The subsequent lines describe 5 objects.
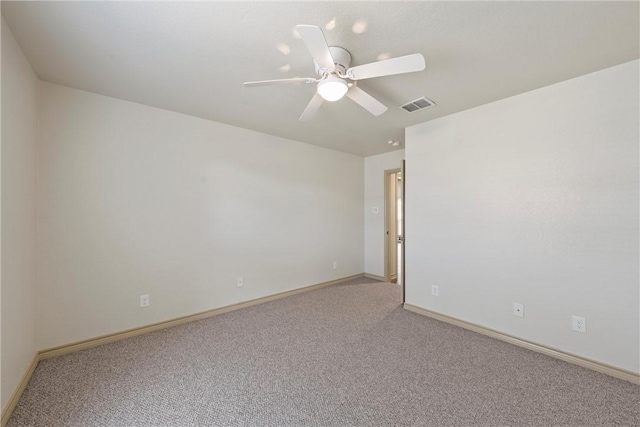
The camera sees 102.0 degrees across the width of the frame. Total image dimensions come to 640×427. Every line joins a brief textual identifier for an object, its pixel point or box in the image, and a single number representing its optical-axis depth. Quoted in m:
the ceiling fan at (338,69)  1.39
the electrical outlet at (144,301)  2.69
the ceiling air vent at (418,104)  2.58
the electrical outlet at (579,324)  2.16
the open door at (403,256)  3.49
